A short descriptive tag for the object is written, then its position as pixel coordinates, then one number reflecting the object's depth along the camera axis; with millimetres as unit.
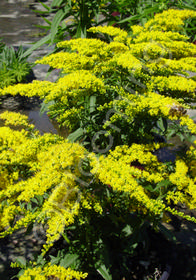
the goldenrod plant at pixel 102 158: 884
